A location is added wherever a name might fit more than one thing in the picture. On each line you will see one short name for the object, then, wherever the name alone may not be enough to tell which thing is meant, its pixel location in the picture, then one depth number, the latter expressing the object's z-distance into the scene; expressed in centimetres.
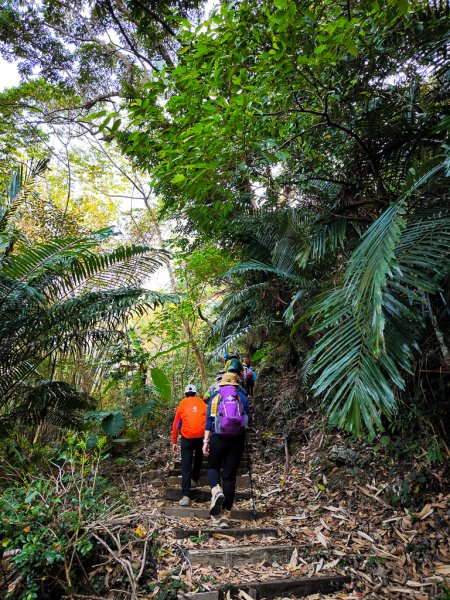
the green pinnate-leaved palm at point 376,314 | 191
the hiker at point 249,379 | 792
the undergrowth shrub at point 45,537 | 239
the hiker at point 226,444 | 411
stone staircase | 284
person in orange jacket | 464
